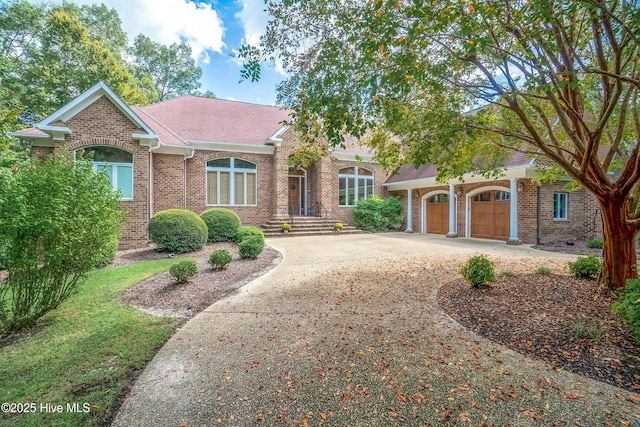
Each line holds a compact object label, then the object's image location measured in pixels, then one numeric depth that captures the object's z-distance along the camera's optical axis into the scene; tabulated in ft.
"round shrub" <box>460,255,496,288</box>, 16.66
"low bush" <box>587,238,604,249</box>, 33.99
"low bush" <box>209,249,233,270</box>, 22.62
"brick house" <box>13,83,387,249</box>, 33.50
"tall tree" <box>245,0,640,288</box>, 11.98
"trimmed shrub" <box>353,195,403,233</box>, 56.29
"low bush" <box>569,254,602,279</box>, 18.53
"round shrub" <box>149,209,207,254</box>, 29.73
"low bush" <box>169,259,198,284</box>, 19.02
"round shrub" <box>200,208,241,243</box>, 36.52
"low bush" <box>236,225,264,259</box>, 26.86
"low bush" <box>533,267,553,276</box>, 20.27
